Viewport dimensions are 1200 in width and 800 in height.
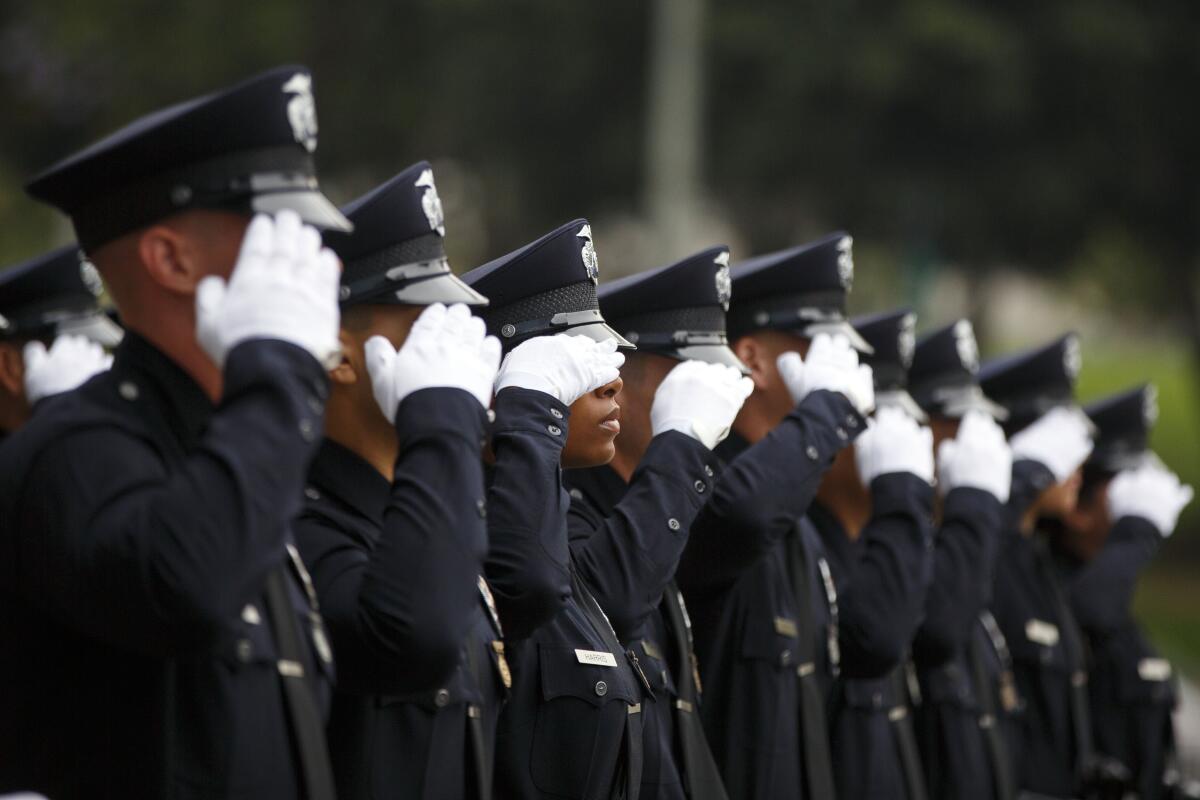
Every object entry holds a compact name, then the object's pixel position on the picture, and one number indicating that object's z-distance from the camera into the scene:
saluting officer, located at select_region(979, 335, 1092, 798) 14.25
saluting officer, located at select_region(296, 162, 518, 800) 5.96
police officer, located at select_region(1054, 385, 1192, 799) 15.49
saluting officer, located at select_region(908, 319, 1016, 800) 11.35
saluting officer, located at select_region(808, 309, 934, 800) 10.21
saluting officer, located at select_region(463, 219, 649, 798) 7.42
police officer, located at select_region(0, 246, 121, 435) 10.40
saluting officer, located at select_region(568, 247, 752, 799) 8.27
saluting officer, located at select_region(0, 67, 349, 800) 5.14
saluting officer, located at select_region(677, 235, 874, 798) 9.14
